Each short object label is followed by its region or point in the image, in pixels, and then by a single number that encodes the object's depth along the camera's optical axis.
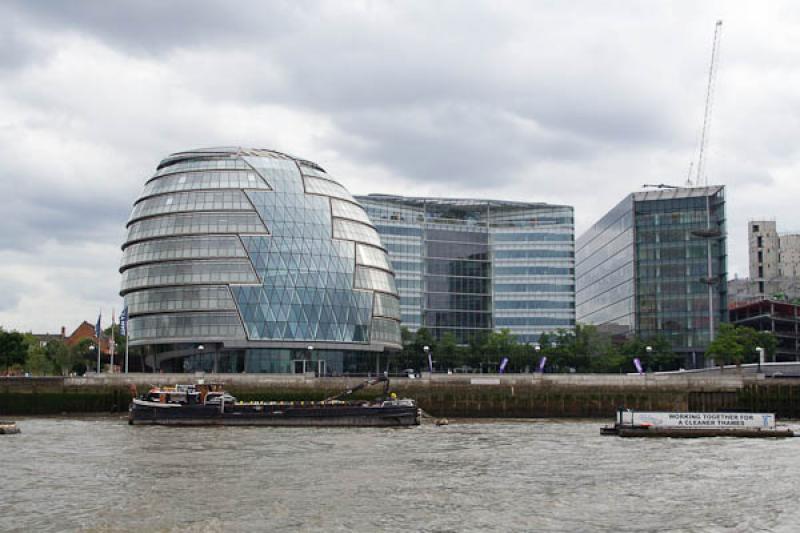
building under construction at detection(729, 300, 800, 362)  170.12
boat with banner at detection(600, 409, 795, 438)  69.88
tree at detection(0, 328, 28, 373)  127.06
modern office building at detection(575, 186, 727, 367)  166.25
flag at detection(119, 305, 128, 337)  100.88
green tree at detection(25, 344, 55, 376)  164.25
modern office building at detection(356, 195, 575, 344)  187.00
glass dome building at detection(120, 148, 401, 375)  115.44
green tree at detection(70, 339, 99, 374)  156.12
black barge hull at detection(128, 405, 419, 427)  79.44
